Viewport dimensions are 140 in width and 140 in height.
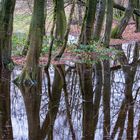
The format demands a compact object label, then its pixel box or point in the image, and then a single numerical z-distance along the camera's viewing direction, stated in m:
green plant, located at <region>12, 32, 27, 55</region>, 22.75
